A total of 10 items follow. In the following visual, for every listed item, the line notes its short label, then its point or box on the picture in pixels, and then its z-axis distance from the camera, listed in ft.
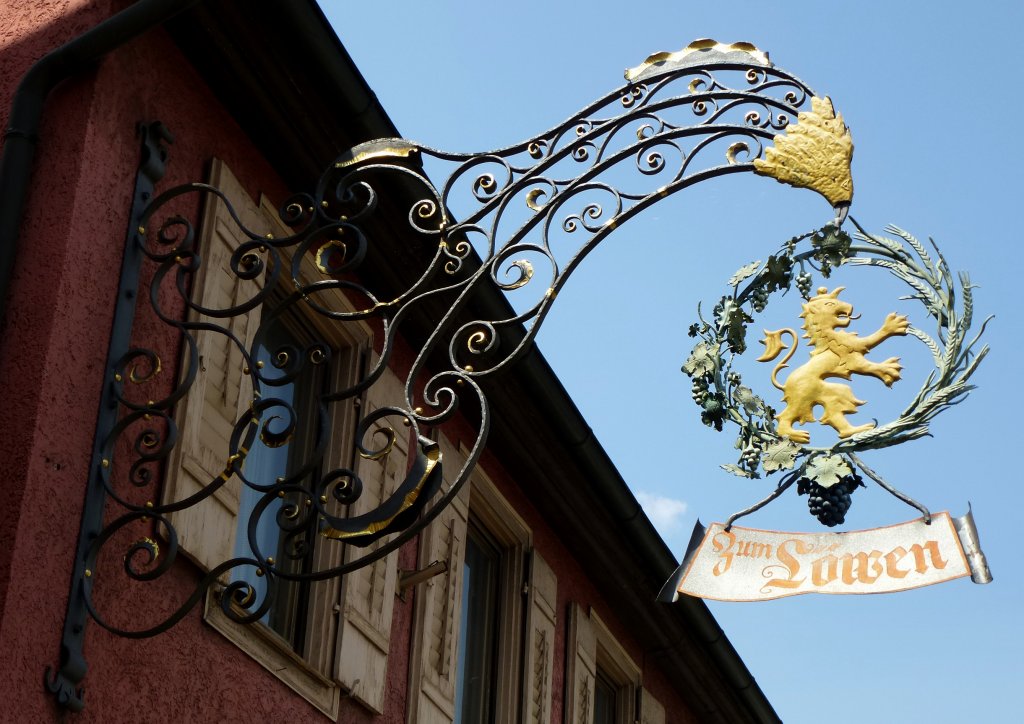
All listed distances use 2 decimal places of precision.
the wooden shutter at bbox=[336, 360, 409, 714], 28.55
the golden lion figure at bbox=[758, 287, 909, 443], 20.86
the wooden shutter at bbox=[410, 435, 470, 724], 31.40
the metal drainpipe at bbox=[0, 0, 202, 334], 21.83
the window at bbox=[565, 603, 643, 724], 38.55
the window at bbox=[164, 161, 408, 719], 24.68
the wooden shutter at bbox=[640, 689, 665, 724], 42.93
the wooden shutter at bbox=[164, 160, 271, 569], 24.14
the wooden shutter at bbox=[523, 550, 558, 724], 36.17
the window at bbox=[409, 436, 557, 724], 32.76
